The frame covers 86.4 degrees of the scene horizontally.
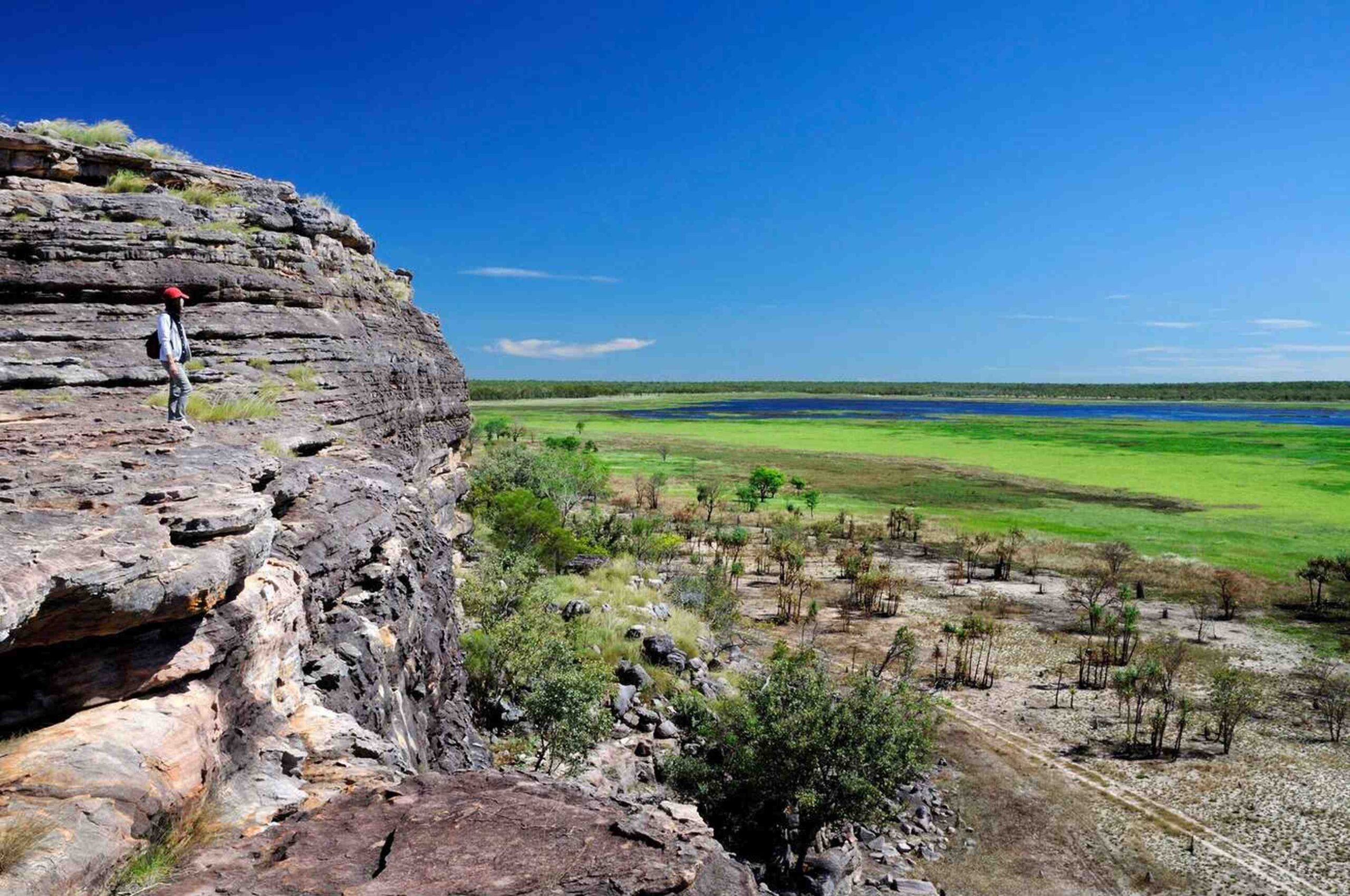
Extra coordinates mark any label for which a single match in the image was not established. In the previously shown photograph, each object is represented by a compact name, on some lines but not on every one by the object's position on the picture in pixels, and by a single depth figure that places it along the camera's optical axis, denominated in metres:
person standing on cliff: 10.90
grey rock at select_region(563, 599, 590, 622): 28.92
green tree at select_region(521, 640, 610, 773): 16.98
